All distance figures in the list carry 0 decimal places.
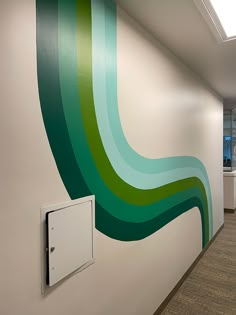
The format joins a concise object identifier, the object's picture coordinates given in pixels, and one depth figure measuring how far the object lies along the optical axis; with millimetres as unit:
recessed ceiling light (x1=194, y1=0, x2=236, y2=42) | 1751
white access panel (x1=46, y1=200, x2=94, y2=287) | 1302
